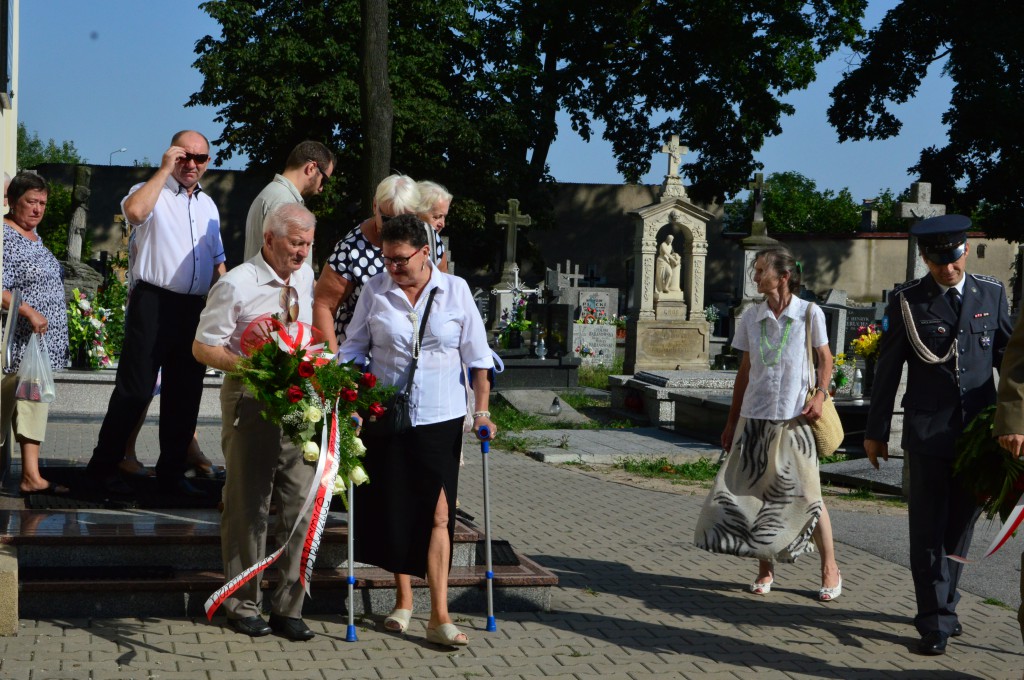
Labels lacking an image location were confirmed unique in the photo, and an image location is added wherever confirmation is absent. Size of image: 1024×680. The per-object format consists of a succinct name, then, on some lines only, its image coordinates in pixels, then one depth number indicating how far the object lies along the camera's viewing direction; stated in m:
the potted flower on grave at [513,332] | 18.91
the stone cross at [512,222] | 24.31
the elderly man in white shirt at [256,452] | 5.18
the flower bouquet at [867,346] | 11.95
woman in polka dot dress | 5.64
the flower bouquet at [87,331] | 12.74
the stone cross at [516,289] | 21.41
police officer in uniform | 5.59
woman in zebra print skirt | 6.27
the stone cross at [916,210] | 16.30
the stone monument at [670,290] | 20.33
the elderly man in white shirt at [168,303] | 6.22
